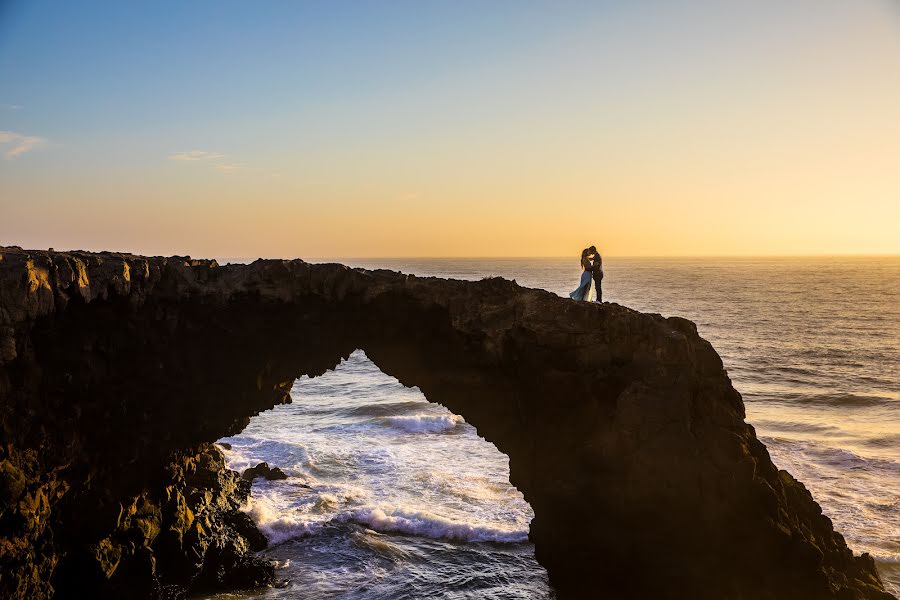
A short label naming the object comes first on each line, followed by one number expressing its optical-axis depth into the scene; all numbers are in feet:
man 61.87
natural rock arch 47.98
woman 60.29
